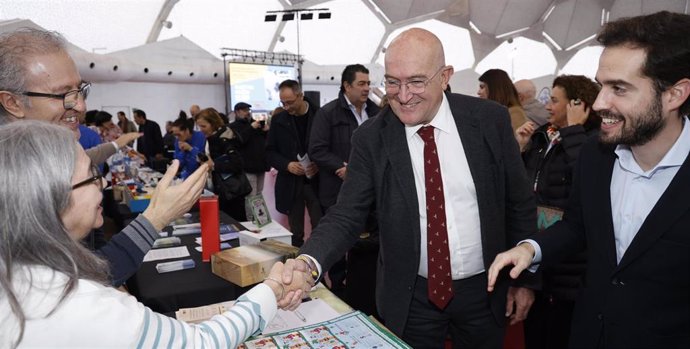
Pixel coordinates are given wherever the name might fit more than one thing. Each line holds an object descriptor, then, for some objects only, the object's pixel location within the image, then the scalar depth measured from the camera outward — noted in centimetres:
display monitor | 1297
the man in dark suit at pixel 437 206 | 167
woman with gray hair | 77
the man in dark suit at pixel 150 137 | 955
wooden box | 170
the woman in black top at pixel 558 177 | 230
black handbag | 460
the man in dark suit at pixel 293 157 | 458
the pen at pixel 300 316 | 142
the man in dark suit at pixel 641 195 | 134
